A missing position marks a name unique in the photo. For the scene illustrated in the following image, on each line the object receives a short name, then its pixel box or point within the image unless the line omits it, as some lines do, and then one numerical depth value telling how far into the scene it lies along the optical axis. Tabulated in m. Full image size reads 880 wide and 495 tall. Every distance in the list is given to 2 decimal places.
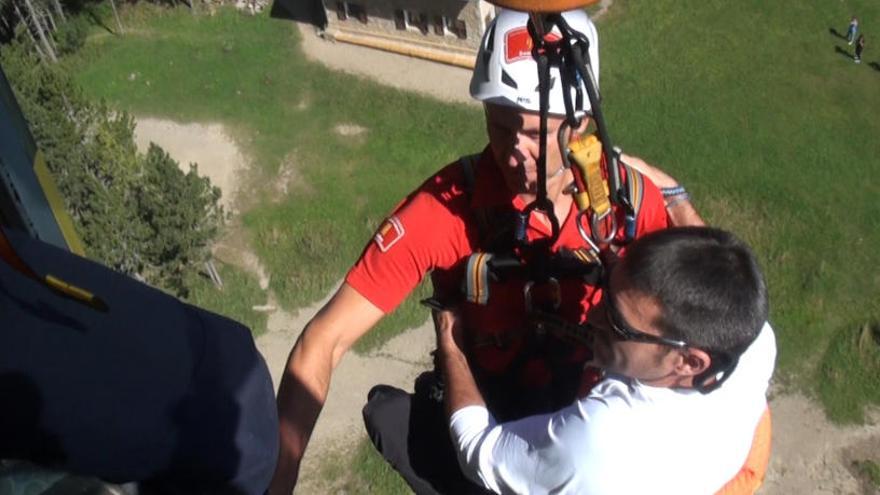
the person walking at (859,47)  23.41
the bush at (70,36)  24.88
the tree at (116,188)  17.70
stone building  23.50
